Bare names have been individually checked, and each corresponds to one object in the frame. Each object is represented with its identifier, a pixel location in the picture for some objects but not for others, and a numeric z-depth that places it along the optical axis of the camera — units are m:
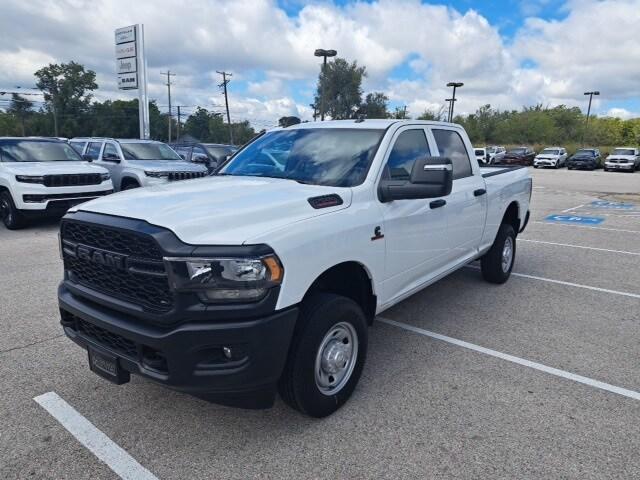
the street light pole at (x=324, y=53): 26.56
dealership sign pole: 21.59
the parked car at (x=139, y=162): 10.41
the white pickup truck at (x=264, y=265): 2.39
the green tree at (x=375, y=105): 68.31
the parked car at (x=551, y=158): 38.84
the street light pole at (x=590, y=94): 60.88
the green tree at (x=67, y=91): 73.69
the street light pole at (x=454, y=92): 45.90
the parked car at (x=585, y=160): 37.14
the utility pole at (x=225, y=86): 58.16
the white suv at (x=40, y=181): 9.09
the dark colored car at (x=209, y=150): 16.12
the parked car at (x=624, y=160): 35.06
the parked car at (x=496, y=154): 39.56
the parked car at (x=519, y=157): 39.59
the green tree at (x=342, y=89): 65.56
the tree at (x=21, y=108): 77.88
